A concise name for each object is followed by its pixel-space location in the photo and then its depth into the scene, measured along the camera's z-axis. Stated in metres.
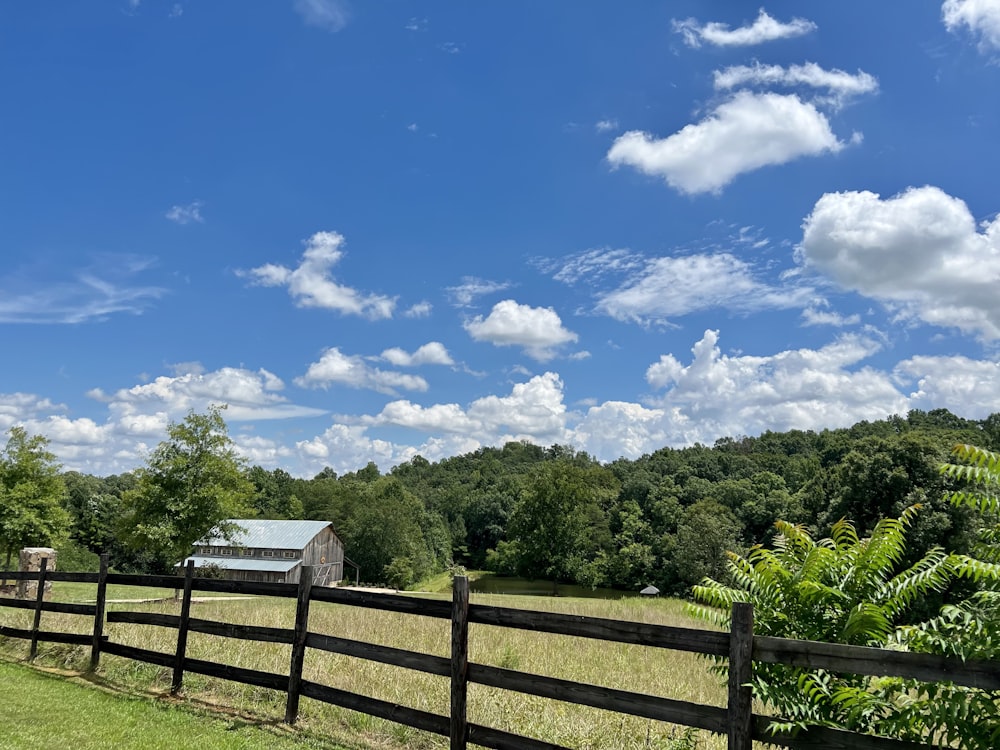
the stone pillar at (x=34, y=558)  16.72
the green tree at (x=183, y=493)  32.03
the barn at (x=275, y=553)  58.25
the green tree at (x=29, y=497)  31.53
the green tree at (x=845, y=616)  4.12
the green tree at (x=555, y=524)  70.25
